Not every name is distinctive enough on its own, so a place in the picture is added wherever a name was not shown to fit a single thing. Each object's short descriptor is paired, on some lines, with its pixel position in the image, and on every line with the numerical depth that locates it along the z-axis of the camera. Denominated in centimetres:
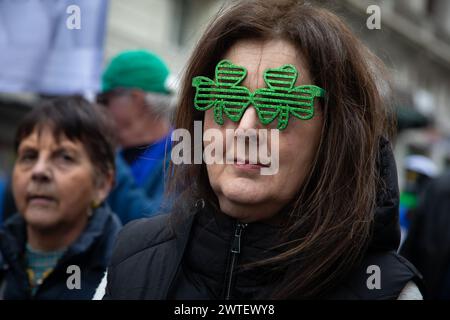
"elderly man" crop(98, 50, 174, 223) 260
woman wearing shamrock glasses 166
